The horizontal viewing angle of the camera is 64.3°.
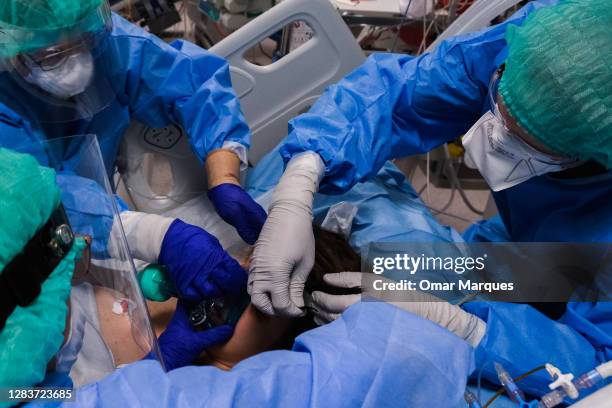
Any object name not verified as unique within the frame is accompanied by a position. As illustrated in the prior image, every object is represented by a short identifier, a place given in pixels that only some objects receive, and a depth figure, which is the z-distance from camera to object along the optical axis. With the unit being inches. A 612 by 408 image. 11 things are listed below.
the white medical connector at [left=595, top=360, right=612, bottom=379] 29.8
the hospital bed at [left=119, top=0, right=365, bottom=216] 60.0
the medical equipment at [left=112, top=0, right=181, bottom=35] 83.7
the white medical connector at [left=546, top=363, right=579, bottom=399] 28.8
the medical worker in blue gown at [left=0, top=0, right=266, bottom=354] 38.1
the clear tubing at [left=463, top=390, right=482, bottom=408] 30.3
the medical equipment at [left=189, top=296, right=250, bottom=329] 43.8
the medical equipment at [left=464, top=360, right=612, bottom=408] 28.9
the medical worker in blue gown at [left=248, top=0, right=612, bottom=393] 33.2
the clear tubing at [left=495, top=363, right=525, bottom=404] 31.5
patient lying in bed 43.1
